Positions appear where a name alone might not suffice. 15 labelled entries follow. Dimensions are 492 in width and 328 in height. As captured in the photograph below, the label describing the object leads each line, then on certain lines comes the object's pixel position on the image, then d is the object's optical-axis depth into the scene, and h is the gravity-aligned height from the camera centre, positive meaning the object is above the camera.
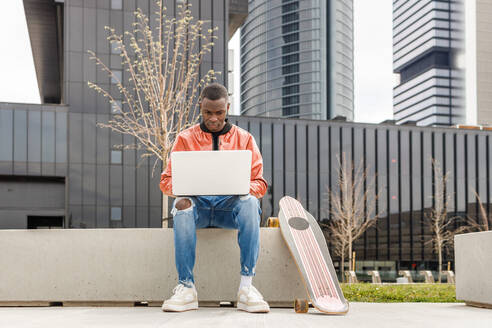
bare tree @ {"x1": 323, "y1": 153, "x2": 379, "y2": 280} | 35.72 -1.57
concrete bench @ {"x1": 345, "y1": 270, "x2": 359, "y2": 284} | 20.70 -3.79
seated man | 4.01 -0.25
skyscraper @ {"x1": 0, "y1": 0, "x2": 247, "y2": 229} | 31.38 +1.11
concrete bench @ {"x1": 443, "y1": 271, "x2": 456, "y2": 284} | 25.33 -4.61
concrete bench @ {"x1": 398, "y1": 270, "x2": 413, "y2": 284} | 24.68 -4.55
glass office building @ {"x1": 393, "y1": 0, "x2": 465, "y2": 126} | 121.28 +26.06
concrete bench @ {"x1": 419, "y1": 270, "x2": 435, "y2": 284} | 25.40 -4.64
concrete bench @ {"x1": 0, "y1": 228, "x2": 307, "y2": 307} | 4.76 -0.78
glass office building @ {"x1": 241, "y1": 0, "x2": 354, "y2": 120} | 94.19 +19.80
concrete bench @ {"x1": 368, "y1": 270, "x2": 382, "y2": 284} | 22.33 -4.07
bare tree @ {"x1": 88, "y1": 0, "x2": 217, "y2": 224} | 10.52 +1.48
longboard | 4.11 -0.64
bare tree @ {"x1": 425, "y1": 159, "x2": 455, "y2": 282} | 38.12 -2.41
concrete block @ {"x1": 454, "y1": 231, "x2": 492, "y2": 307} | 4.73 -0.81
